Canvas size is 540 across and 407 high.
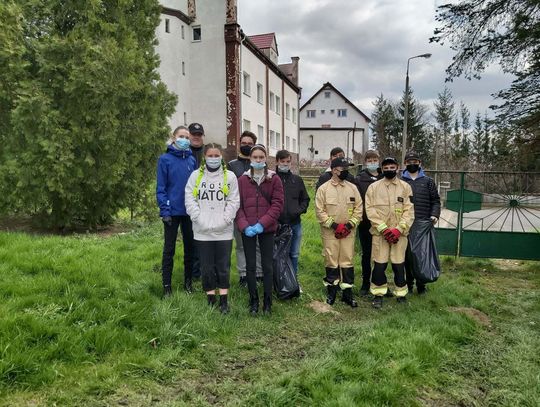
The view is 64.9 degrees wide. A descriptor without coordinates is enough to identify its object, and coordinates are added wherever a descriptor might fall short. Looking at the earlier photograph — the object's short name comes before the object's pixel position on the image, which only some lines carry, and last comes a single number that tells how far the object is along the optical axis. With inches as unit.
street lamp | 826.8
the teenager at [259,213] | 193.3
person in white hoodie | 186.1
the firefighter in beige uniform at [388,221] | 217.2
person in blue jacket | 198.7
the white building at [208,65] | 812.0
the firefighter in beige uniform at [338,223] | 216.8
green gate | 325.4
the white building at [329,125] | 2333.9
